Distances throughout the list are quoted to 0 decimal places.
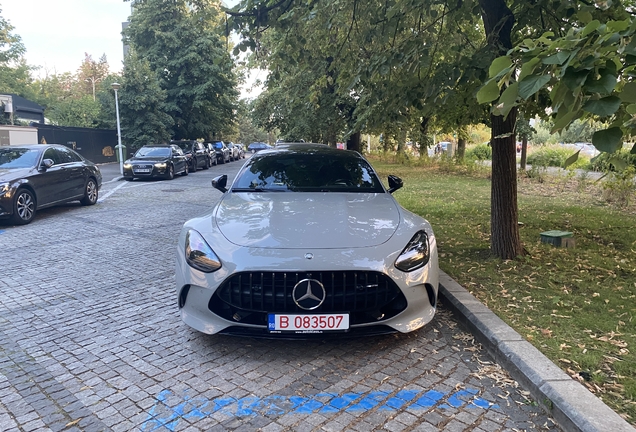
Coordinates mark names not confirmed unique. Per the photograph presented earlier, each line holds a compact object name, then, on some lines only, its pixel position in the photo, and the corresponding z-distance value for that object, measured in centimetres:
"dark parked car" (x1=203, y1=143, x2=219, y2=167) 2953
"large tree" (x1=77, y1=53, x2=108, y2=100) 7494
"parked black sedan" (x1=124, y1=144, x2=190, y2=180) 1934
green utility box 657
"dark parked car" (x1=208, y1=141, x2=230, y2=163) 3534
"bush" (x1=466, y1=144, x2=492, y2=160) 3532
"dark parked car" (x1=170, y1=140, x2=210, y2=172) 2534
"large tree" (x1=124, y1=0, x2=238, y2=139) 3259
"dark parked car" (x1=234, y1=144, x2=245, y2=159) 4815
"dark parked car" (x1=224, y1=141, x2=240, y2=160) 4092
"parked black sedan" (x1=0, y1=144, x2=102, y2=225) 900
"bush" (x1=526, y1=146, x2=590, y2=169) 2632
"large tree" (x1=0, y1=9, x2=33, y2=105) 3994
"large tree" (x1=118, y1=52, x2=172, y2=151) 2773
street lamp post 2316
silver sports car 336
